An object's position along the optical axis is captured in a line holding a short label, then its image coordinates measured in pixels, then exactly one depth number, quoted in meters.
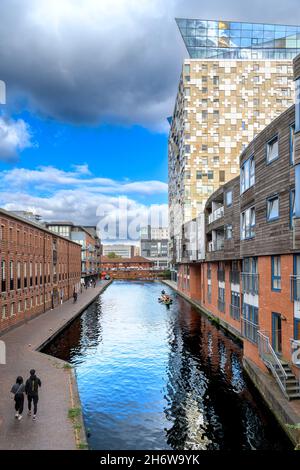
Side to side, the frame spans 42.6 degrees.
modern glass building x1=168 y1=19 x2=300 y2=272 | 75.00
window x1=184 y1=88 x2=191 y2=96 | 74.75
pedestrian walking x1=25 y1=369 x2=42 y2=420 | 14.78
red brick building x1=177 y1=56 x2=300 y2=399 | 16.86
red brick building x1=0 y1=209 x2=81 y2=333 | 32.38
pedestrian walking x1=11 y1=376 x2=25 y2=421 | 14.35
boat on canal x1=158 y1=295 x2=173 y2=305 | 58.04
